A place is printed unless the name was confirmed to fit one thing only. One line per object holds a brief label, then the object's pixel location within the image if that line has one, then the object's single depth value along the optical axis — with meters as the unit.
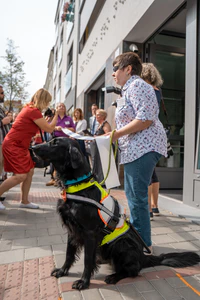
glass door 6.30
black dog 1.85
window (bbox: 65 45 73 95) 16.53
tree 20.64
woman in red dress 3.68
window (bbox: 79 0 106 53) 9.42
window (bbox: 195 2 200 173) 4.13
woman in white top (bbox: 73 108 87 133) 7.02
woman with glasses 2.08
